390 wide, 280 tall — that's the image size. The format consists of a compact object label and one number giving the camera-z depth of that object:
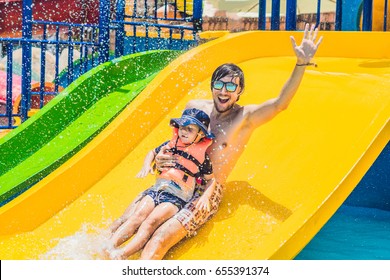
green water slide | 4.53
